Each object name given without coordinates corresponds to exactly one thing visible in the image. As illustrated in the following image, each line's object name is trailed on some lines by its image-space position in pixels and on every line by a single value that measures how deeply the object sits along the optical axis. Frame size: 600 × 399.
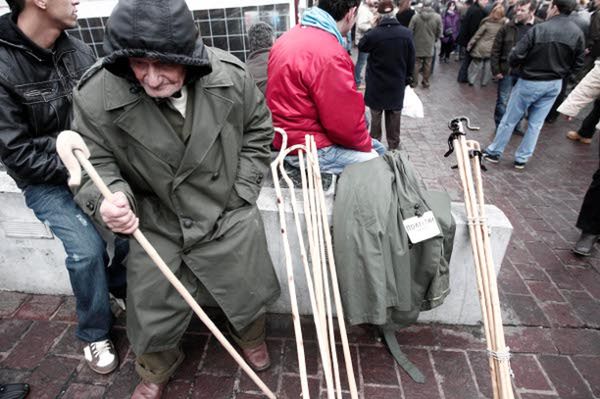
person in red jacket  2.68
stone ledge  2.62
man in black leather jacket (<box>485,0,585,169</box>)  4.81
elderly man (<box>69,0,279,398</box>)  1.64
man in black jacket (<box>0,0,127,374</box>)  2.13
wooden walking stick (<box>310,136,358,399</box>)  1.81
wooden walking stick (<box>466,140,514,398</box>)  1.79
